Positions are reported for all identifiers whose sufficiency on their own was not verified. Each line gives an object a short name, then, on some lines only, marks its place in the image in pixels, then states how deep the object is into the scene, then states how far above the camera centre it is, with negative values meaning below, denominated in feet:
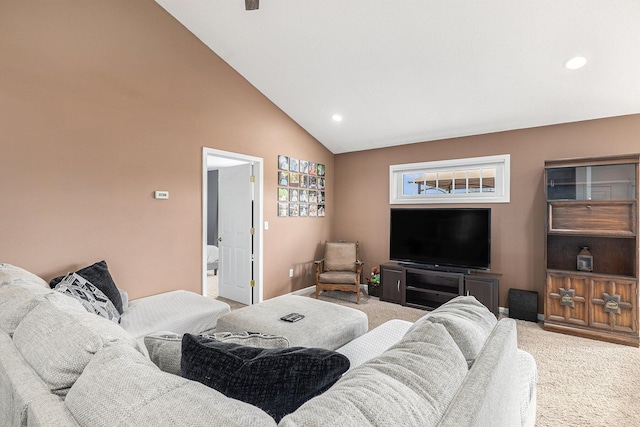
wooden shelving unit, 10.30 -1.12
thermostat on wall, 10.61 +0.68
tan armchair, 16.02 -2.42
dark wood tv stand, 12.87 -3.22
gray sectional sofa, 2.26 -1.46
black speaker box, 12.33 -3.67
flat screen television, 13.24 -1.06
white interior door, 14.51 -0.92
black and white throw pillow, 7.13 -1.94
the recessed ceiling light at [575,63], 9.29 +4.63
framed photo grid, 15.30 +1.42
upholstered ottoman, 7.13 -2.72
